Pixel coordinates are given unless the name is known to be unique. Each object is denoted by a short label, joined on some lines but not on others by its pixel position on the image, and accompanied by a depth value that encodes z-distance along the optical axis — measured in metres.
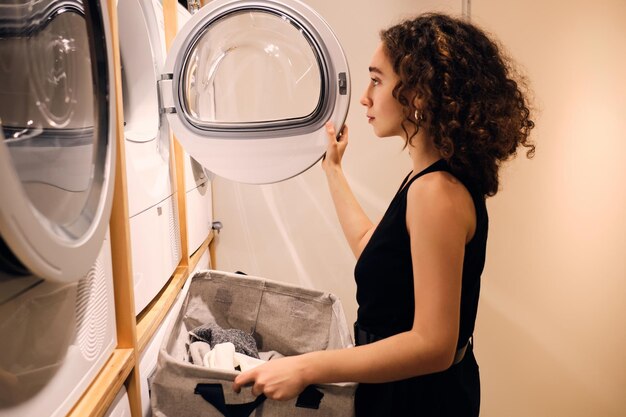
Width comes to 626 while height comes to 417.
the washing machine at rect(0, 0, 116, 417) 0.49
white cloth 1.09
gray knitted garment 1.21
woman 0.83
